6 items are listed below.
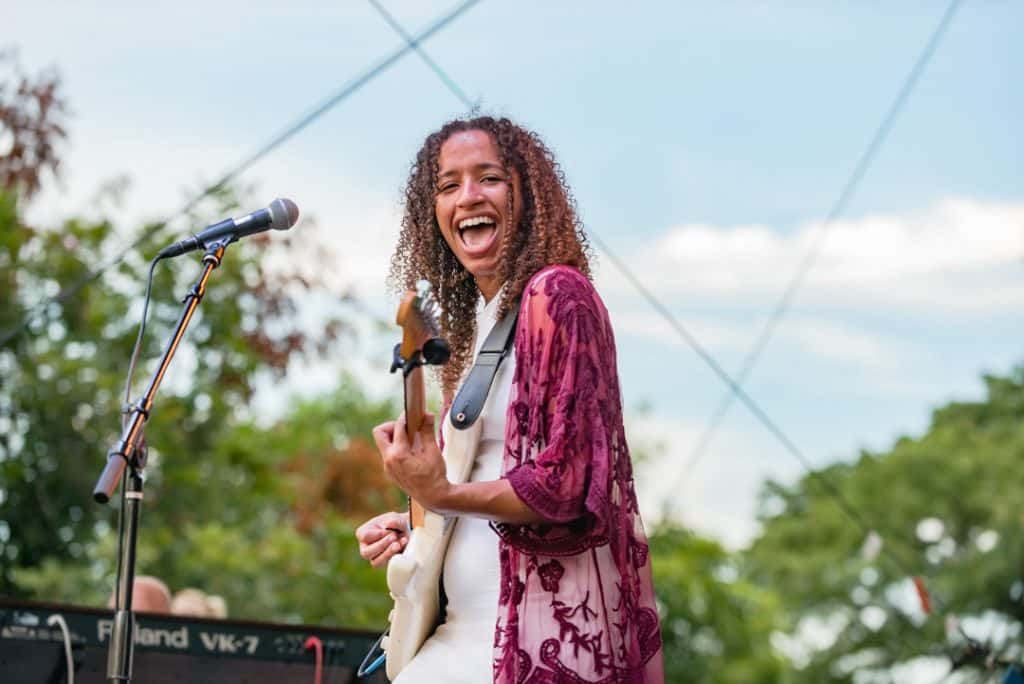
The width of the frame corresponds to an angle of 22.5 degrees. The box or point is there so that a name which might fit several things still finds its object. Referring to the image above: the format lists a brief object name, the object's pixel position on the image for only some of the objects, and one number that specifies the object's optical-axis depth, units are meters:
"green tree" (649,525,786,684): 35.14
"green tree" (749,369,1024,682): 41.48
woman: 4.15
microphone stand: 5.51
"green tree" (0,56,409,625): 22.23
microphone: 6.01
